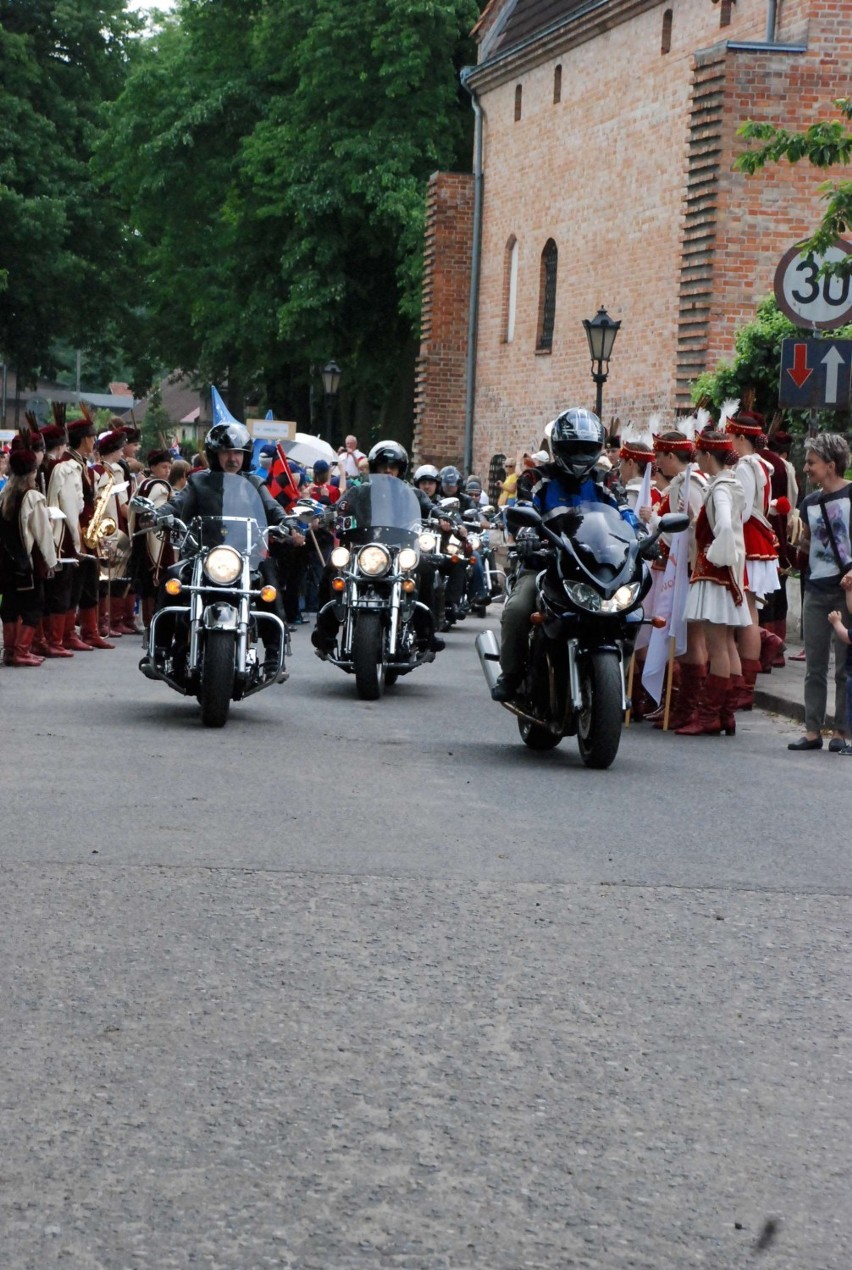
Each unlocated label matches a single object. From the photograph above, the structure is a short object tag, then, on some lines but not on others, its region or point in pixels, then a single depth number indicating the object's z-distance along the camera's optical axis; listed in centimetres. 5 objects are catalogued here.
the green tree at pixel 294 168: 4559
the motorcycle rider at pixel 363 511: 1534
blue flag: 2612
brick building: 2936
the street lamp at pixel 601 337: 2891
